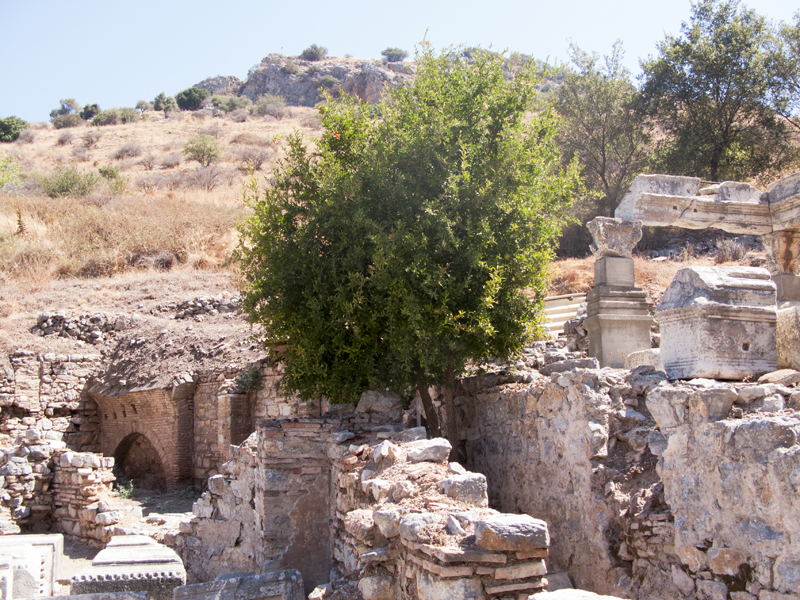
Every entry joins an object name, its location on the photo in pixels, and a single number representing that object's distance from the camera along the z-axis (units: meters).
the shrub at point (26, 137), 46.16
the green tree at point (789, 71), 19.55
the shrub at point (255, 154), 37.38
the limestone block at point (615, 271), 9.52
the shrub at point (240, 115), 51.50
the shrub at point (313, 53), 72.19
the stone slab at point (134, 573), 6.91
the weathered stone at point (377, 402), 8.27
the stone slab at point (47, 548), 8.20
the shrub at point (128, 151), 40.59
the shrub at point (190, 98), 60.34
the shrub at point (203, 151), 36.50
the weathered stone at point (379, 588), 4.71
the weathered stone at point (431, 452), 5.90
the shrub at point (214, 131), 44.62
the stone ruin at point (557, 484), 3.97
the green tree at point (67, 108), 60.69
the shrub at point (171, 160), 37.56
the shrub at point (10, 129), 47.06
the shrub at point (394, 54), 71.75
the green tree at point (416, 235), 7.59
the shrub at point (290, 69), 66.12
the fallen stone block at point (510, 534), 3.91
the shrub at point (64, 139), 44.94
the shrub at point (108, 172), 32.68
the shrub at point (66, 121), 52.12
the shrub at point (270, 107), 52.50
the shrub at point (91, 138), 44.02
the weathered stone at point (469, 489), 4.89
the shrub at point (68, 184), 28.62
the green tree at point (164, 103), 59.78
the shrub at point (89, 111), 58.47
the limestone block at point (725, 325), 5.64
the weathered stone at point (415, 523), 4.26
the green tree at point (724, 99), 19.73
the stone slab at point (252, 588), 6.49
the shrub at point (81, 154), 40.39
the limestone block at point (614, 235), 9.55
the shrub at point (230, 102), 56.69
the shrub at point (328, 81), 59.66
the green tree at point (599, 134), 21.89
